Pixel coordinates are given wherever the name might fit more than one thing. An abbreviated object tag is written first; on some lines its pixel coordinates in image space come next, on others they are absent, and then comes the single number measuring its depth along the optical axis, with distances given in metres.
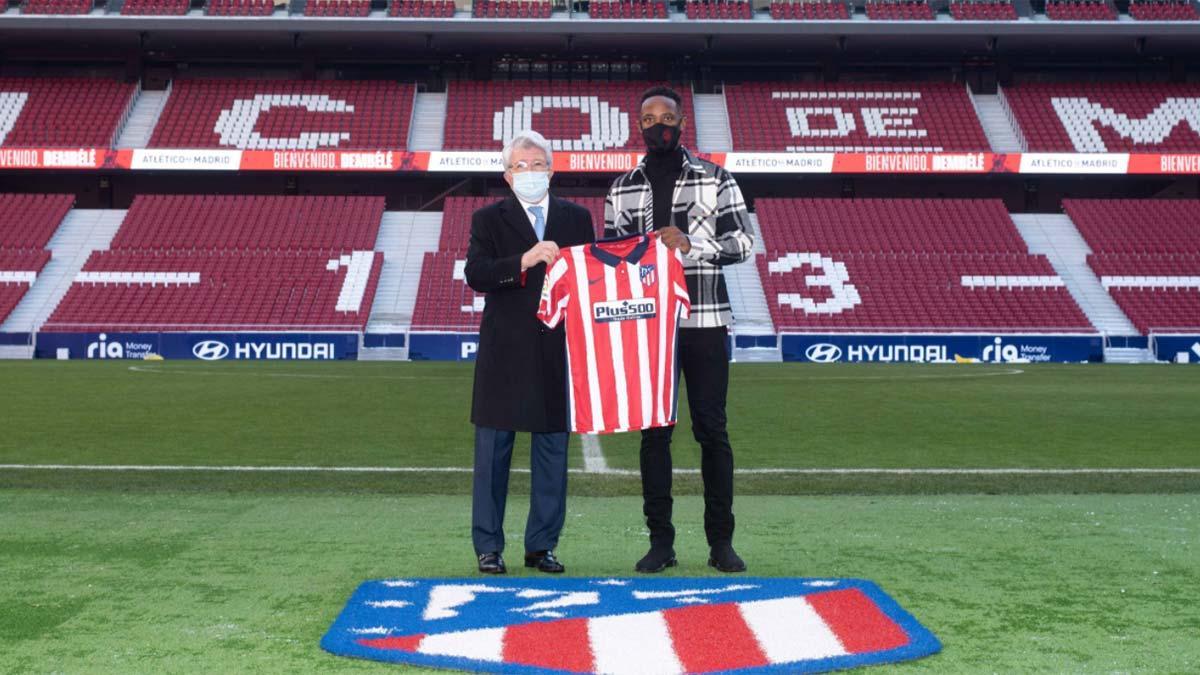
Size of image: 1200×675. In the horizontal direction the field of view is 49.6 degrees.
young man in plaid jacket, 4.93
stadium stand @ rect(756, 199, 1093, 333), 31.34
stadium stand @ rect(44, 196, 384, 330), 30.67
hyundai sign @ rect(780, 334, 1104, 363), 28.22
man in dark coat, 4.88
